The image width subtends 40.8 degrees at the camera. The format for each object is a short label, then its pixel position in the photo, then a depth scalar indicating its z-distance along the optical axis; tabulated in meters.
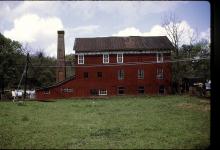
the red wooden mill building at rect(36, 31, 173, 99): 45.53
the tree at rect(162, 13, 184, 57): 50.72
